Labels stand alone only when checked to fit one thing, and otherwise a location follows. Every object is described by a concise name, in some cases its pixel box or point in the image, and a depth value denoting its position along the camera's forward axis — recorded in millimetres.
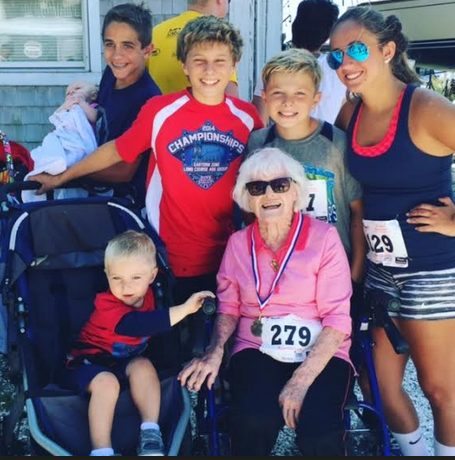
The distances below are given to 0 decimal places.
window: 5938
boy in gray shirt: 2684
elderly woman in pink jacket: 2428
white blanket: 3127
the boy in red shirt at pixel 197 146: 2834
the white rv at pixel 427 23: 9219
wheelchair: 2441
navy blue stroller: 2418
